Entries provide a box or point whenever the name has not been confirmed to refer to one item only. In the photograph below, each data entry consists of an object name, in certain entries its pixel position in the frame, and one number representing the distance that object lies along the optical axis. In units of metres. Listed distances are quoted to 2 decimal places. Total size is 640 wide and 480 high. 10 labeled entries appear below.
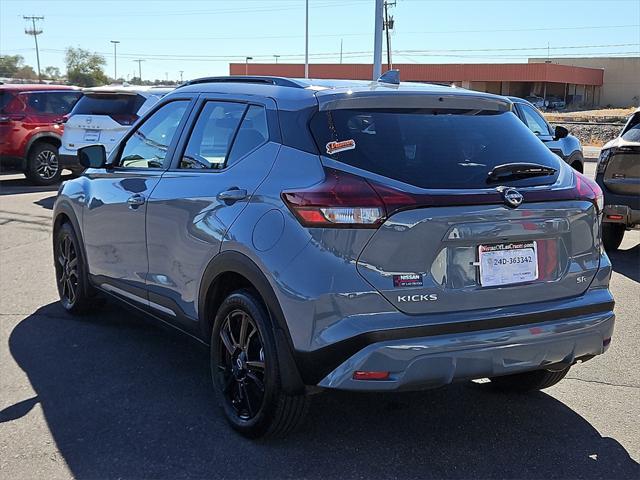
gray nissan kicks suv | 3.25
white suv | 12.80
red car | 14.26
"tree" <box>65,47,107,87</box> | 102.62
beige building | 87.56
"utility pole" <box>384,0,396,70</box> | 52.75
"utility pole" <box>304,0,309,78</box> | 42.25
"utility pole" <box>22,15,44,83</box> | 115.38
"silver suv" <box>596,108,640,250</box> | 8.05
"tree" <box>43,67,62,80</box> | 128.12
